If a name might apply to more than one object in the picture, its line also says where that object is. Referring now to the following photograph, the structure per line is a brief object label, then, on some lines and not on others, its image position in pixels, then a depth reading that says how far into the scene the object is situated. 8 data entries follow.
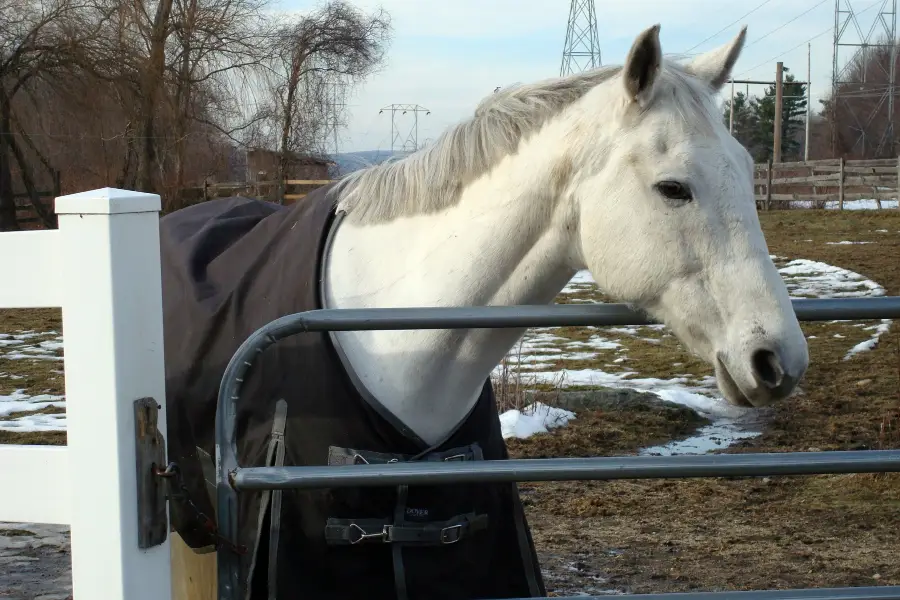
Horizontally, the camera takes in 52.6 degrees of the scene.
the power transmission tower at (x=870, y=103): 40.78
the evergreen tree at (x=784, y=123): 47.56
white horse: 1.90
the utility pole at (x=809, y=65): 43.60
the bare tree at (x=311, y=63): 15.34
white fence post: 1.37
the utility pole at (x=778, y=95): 29.36
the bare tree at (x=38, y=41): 15.59
